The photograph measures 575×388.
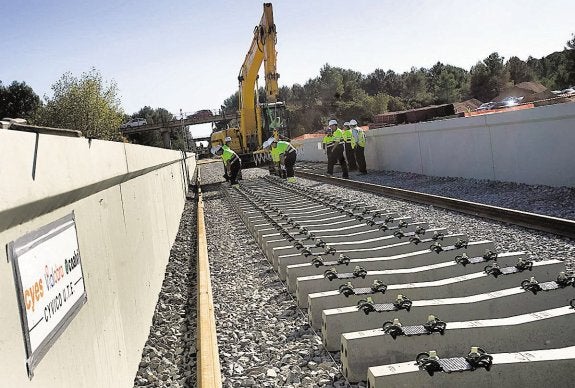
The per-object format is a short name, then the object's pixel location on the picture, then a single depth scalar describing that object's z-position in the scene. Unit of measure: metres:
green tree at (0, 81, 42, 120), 69.38
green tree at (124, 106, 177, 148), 84.56
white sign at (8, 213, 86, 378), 1.95
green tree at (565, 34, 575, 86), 67.38
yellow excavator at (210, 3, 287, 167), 22.91
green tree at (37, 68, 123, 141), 51.73
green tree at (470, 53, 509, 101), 98.75
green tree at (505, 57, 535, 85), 107.19
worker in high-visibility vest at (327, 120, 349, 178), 20.09
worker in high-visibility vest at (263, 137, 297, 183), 19.00
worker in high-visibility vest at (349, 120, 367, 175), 20.21
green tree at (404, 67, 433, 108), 114.31
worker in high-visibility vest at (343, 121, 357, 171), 20.47
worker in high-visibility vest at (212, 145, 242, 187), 19.39
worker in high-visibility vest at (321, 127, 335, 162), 20.98
